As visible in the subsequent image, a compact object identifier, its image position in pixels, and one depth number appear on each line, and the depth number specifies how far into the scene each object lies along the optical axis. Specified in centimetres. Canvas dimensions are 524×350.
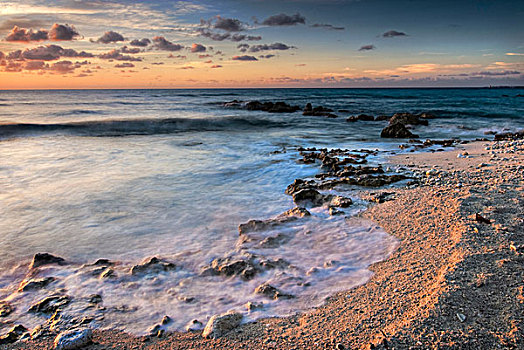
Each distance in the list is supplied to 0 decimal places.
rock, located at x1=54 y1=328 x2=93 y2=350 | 280
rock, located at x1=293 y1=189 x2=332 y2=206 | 613
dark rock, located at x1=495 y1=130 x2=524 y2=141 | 1408
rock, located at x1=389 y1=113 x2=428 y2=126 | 2126
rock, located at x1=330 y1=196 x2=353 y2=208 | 581
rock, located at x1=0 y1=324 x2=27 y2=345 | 292
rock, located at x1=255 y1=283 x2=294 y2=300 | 339
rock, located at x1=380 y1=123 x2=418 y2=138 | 1577
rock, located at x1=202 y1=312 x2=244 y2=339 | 288
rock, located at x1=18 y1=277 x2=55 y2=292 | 377
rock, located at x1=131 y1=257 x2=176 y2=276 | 406
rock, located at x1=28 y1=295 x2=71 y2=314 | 336
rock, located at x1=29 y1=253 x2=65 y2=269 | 430
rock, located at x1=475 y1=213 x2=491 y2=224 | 438
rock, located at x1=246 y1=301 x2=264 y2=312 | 322
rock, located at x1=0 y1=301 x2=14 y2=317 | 333
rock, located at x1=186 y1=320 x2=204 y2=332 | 299
